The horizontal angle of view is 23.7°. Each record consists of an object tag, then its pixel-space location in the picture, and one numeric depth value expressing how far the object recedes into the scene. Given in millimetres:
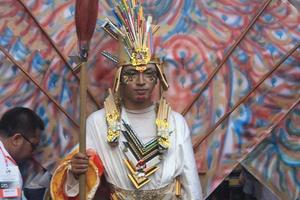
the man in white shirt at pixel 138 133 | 3797
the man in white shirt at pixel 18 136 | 3498
